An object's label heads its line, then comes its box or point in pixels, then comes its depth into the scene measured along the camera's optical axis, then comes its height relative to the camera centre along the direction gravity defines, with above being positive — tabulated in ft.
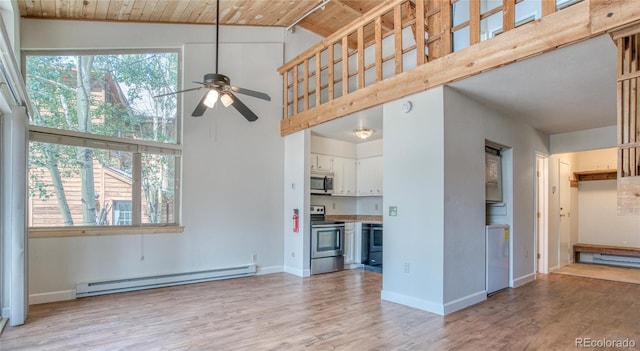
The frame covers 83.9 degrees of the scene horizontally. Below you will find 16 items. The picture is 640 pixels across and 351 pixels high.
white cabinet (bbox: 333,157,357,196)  22.77 +0.58
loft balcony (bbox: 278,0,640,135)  9.37 +4.58
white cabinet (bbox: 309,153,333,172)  21.43 +1.36
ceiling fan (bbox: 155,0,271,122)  12.46 +3.41
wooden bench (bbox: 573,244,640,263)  22.31 -4.21
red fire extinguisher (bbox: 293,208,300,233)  19.74 -2.02
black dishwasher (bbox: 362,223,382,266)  20.68 -3.50
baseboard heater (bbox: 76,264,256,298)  14.99 -4.50
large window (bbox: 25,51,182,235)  14.75 +1.92
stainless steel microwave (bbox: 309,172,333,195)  21.18 +0.11
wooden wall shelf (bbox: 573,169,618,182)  24.19 +0.73
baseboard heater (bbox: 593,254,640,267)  22.59 -4.89
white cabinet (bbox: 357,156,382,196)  22.78 +0.57
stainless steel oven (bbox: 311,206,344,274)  19.74 -3.50
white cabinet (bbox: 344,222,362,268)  21.42 -3.62
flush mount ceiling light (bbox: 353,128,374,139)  18.63 +2.76
